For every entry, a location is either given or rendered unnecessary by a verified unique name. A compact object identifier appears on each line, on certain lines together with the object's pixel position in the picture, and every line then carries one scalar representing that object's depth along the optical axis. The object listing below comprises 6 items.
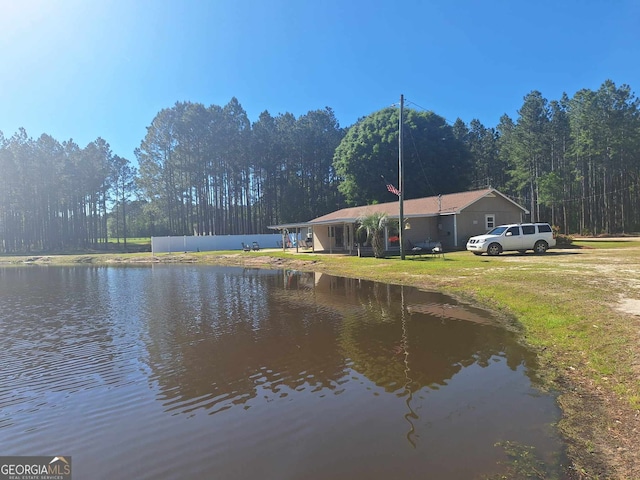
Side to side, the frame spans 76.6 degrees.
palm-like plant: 25.95
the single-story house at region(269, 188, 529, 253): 29.23
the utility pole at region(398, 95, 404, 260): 23.88
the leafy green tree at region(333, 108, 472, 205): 48.49
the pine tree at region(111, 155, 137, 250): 64.12
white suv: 23.12
